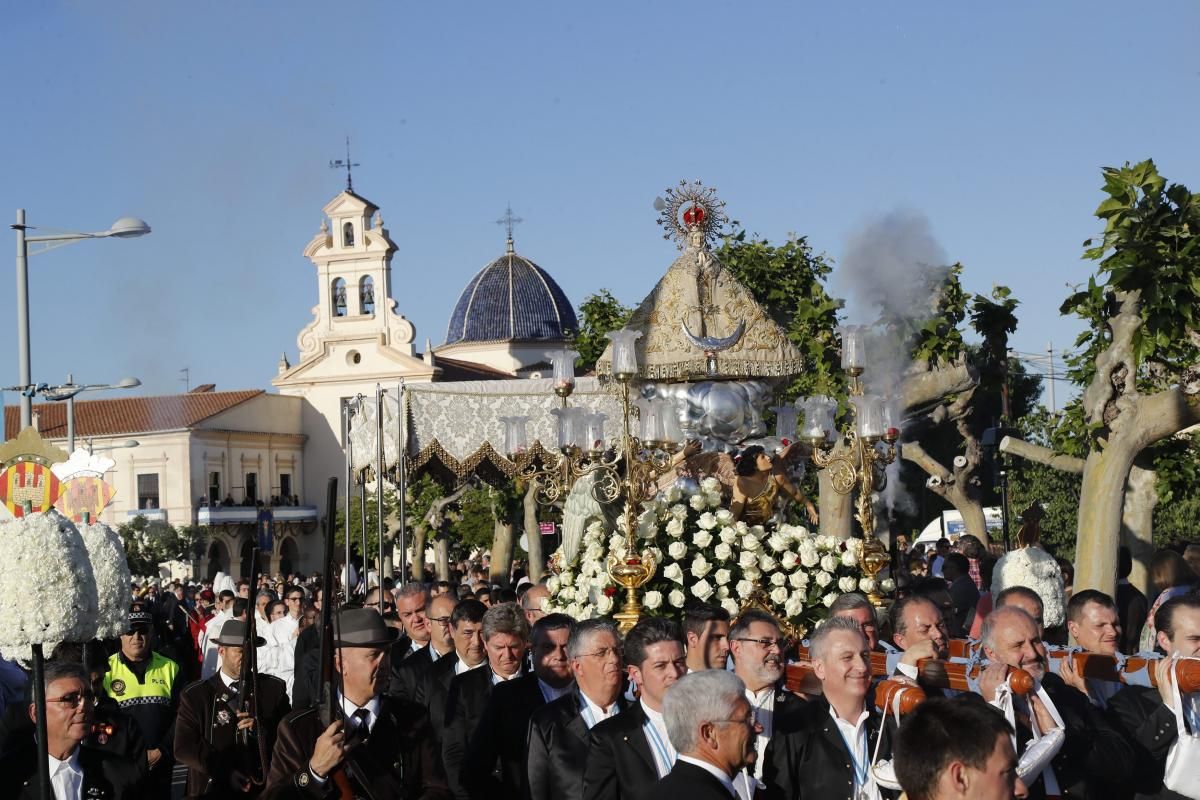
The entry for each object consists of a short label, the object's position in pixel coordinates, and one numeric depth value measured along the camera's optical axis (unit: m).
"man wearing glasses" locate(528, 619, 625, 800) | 6.50
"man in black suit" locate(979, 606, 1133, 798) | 5.27
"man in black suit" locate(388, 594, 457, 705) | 8.99
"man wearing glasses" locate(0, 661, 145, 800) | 6.24
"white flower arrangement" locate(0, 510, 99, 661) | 6.78
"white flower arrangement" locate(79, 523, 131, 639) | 10.09
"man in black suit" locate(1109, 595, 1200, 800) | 5.70
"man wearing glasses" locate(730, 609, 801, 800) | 6.29
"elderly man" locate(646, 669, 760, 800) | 4.93
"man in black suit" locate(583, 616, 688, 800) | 5.79
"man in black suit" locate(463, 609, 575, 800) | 7.11
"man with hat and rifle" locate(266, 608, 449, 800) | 5.60
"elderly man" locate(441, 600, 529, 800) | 7.79
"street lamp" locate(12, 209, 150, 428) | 18.72
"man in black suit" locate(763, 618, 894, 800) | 5.74
